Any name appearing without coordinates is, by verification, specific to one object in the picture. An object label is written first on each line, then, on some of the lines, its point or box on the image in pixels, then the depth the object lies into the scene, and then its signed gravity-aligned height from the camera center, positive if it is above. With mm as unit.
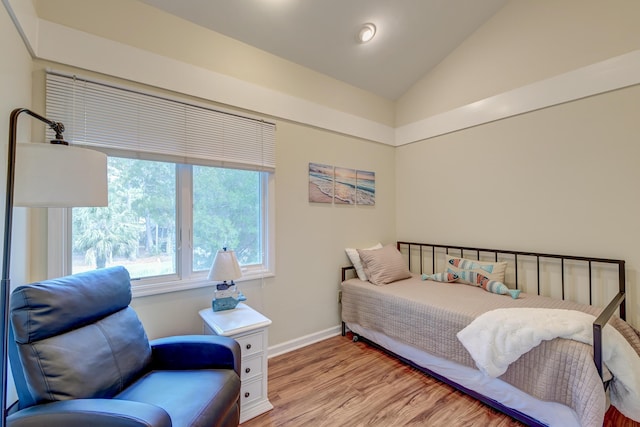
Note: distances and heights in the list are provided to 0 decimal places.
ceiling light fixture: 2484 +1657
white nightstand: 1788 -882
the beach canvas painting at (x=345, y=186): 3008 +338
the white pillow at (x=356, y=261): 2934 -464
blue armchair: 1008 -664
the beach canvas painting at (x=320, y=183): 2807 +353
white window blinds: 1689 +659
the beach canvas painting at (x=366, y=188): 3205 +340
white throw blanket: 1434 -711
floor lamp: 1017 +160
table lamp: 1989 -416
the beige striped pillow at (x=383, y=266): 2783 -497
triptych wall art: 2834 +346
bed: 1440 -740
